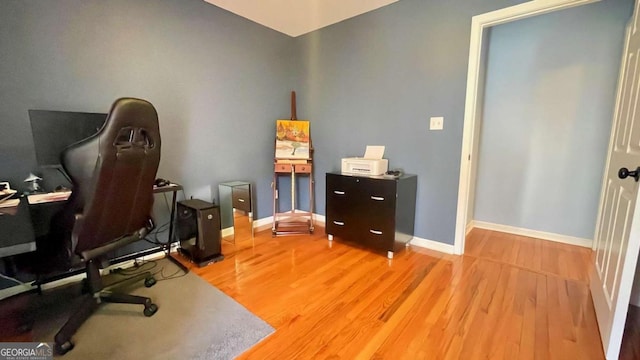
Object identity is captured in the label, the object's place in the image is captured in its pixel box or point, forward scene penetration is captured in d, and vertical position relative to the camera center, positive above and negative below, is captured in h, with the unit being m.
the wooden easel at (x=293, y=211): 3.00 -0.86
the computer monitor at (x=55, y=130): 1.65 +0.06
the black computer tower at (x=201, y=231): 2.22 -0.77
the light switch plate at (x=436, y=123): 2.40 +0.14
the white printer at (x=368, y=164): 2.47 -0.25
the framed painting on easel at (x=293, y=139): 3.10 +0.00
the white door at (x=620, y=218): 1.20 -0.41
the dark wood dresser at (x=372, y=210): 2.29 -0.65
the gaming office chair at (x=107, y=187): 1.22 -0.24
